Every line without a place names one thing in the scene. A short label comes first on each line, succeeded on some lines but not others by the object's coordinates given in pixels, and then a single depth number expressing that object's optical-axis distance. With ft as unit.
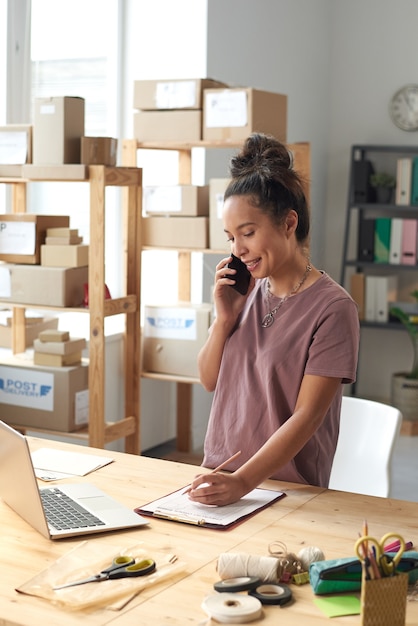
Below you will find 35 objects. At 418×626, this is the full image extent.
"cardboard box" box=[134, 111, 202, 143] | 13.65
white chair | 8.24
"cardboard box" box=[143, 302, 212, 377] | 14.12
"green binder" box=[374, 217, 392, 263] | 19.70
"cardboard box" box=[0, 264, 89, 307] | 12.20
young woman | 6.57
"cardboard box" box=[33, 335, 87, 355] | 12.49
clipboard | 5.99
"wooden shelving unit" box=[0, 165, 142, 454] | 11.98
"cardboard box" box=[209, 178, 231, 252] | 13.69
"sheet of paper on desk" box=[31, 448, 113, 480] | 7.02
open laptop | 5.68
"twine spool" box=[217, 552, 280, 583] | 5.07
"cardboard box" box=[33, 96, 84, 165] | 11.96
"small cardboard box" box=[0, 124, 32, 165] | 12.41
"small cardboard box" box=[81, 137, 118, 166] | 11.93
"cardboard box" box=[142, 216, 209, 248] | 13.93
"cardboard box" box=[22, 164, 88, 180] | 11.88
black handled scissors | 5.03
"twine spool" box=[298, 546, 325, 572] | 5.22
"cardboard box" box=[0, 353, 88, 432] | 12.44
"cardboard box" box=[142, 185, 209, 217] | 13.92
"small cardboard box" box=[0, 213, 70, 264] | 12.41
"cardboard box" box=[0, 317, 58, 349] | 13.65
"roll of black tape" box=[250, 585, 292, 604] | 4.83
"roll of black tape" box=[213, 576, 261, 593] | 4.92
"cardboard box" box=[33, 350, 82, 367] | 12.51
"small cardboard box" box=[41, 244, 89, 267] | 12.26
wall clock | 19.92
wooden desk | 4.70
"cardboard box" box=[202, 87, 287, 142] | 13.25
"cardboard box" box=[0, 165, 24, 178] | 12.34
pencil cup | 4.37
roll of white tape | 4.62
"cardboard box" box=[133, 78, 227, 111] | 13.56
